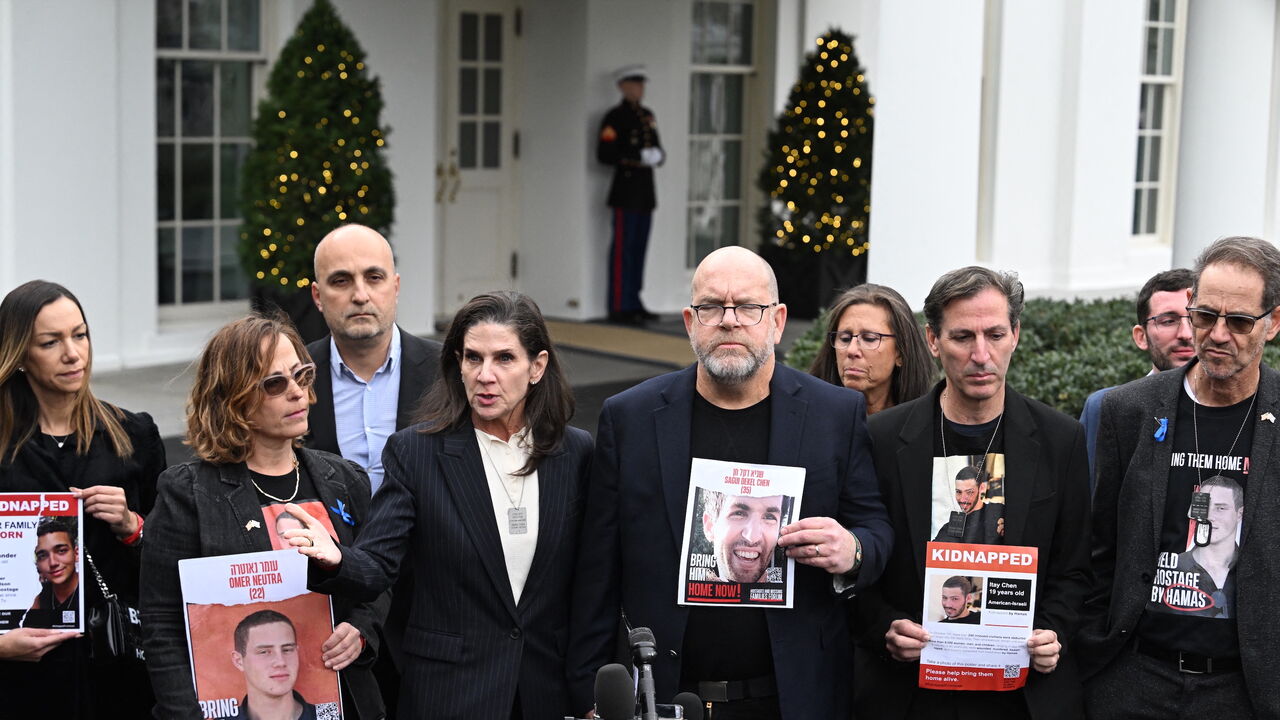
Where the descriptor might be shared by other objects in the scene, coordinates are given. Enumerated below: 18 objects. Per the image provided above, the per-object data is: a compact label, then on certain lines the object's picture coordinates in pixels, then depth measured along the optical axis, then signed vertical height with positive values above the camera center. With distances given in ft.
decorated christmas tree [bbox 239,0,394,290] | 40.65 +1.24
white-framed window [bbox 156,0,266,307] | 41.37 +1.78
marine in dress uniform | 50.47 +0.94
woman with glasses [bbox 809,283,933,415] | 16.98 -1.47
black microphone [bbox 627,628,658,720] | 10.29 -3.13
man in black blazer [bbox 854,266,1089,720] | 13.08 -2.35
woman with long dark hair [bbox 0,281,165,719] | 14.51 -2.60
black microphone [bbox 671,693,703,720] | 10.89 -3.47
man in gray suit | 12.92 -2.60
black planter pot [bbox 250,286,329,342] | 40.22 -2.76
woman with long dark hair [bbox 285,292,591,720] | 13.03 -2.76
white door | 49.78 +1.92
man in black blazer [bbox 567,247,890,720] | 12.77 -2.48
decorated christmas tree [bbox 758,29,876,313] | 53.42 +1.91
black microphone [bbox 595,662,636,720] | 9.86 -3.08
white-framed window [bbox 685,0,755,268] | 56.08 +3.54
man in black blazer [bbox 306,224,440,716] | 16.55 -1.69
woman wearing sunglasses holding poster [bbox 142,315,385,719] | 12.78 -2.48
